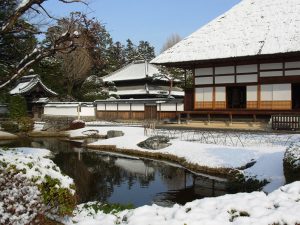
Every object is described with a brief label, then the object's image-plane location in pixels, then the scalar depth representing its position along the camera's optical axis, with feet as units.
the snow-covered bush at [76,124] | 72.27
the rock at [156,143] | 44.66
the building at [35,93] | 100.35
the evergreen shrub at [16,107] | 87.33
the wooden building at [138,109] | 79.78
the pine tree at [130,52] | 206.48
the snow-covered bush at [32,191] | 12.33
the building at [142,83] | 109.46
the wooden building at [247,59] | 55.99
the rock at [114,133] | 57.07
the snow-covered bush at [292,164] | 21.70
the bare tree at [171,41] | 210.62
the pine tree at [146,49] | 258.92
